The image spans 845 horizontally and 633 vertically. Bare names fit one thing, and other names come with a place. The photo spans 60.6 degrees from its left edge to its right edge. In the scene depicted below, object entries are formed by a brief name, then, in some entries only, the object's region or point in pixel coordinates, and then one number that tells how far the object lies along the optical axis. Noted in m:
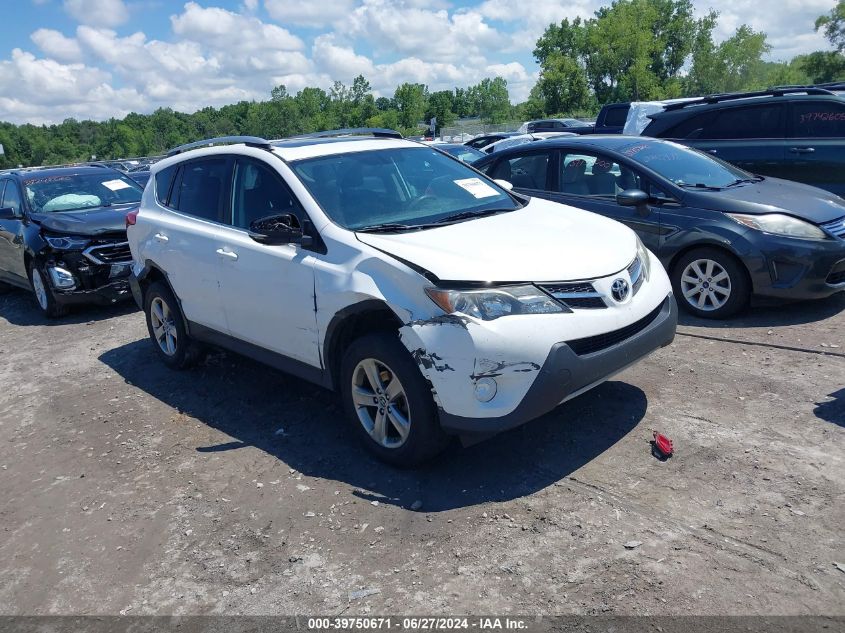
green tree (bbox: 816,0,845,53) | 59.25
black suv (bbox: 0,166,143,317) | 8.39
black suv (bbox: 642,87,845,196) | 8.08
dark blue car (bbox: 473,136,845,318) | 5.99
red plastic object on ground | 4.02
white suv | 3.65
